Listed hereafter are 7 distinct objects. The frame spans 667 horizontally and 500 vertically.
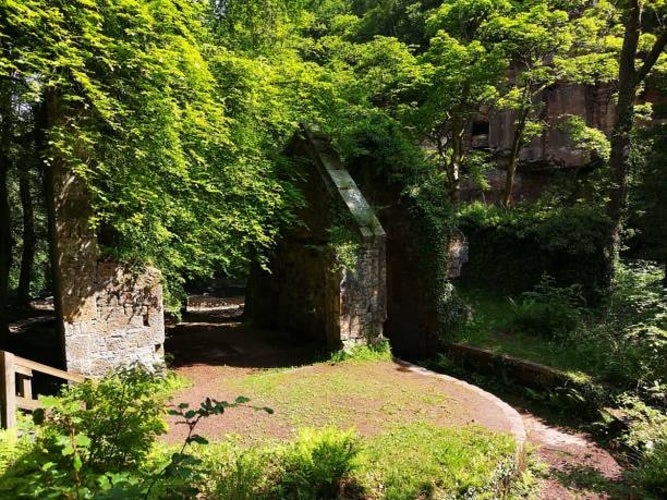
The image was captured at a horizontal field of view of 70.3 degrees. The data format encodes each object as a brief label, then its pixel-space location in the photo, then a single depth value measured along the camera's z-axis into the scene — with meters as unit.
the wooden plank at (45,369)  5.36
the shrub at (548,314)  10.86
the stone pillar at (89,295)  7.02
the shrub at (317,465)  4.75
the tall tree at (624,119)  12.60
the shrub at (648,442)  5.83
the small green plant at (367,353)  9.38
